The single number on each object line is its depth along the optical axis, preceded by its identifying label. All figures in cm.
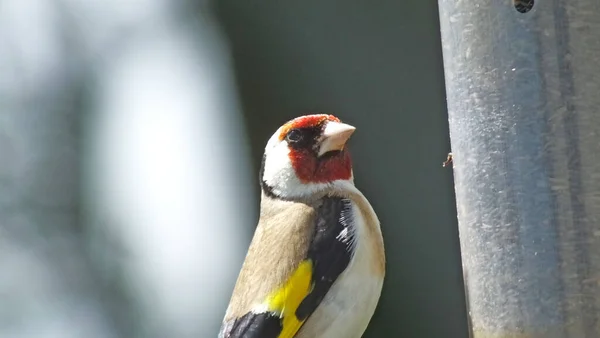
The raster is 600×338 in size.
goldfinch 682
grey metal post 628
